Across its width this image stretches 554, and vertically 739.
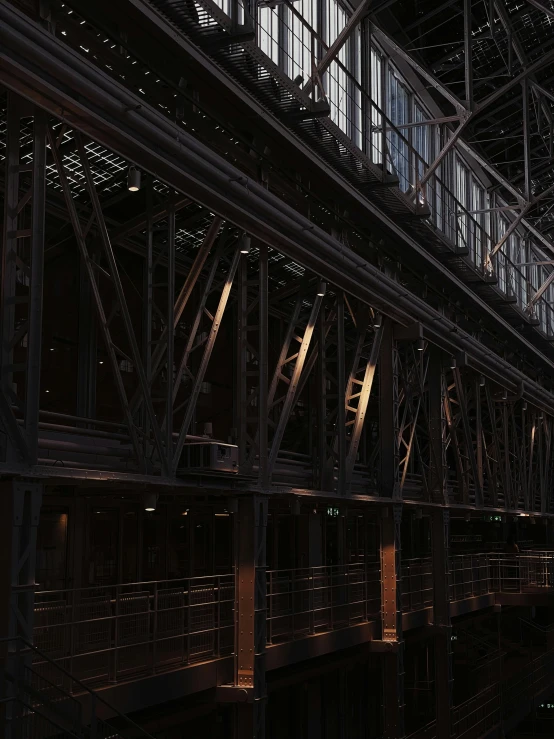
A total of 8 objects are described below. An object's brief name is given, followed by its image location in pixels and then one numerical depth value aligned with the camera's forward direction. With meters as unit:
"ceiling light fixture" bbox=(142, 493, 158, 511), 17.02
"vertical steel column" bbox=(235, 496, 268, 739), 18.58
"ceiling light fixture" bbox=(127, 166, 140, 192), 16.52
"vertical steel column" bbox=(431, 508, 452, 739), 30.41
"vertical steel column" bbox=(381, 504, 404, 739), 26.20
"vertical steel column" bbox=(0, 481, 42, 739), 13.03
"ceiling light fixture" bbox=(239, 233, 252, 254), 19.94
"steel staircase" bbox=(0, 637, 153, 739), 12.66
